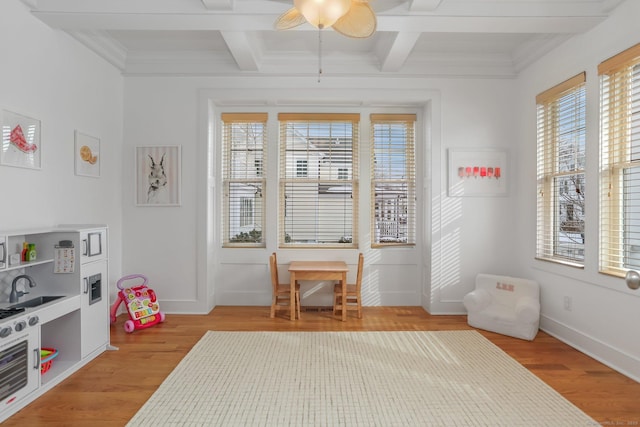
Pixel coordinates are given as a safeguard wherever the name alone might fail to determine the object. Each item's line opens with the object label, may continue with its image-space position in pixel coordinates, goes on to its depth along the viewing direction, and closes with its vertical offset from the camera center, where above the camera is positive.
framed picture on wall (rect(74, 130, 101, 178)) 3.67 +0.62
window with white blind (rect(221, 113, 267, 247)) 4.88 +0.50
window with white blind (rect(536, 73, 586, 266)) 3.50 +0.44
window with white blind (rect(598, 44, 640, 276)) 2.91 +0.43
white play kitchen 2.46 -0.64
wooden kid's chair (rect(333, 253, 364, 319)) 4.31 -0.94
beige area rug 2.28 -1.21
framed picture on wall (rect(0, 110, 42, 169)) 2.83 +0.59
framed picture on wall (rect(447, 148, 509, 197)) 4.46 +0.52
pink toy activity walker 3.92 -0.98
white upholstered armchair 3.60 -0.92
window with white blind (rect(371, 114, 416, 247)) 4.89 +0.48
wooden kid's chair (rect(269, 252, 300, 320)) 4.32 -0.87
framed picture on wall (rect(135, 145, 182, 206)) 4.48 +0.49
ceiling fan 2.04 +1.17
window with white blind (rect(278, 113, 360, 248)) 4.88 +0.43
